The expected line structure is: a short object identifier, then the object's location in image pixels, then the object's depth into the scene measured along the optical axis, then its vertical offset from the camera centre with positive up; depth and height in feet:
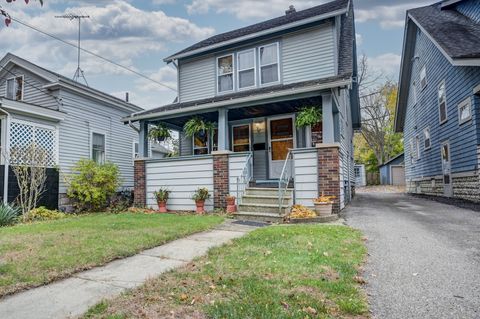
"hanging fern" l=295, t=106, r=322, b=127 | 29.14 +5.67
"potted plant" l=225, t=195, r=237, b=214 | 28.25 -2.52
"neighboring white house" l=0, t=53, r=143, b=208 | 34.09 +7.42
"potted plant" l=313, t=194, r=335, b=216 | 24.07 -2.31
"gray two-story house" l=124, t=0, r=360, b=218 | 26.91 +7.21
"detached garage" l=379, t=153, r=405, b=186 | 92.28 +1.29
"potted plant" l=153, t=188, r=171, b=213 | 32.48 -2.15
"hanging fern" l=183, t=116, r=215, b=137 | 34.01 +5.77
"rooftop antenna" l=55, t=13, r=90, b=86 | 49.46 +18.29
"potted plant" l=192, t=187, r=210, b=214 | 30.09 -2.04
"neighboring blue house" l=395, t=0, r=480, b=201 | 31.42 +9.81
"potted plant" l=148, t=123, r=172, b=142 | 36.29 +5.34
